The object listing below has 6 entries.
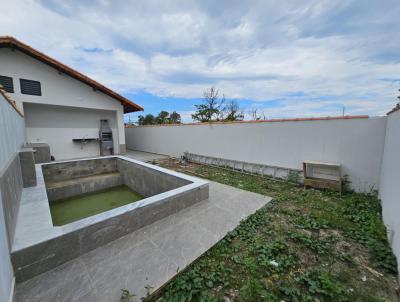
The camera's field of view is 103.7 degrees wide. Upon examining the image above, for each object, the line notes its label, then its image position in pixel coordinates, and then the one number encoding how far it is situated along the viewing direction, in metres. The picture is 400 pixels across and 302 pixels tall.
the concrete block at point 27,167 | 3.16
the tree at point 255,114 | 19.69
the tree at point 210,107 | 18.72
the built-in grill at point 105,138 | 8.31
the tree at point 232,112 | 19.70
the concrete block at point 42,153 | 5.41
